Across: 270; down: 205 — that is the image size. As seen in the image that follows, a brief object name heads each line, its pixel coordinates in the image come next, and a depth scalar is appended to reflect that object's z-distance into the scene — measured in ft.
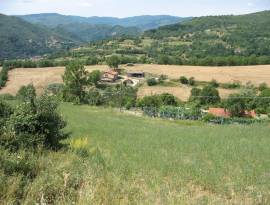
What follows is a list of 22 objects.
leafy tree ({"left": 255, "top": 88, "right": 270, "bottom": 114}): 228.76
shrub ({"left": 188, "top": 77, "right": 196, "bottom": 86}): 358.43
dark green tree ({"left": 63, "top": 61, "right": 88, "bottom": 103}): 263.49
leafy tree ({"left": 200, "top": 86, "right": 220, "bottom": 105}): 269.03
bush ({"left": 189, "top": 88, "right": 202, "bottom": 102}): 271.22
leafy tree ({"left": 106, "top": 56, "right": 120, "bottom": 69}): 435.53
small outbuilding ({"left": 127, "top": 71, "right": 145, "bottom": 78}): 398.01
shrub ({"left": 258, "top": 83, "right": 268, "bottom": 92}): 306.39
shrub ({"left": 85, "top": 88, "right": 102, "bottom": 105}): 258.94
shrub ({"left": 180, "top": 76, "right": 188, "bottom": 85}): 363.78
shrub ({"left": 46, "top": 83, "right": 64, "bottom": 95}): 280.33
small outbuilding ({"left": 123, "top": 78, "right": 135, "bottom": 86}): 368.60
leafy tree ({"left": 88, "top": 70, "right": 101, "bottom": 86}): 344.69
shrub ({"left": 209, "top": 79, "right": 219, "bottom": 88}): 340.06
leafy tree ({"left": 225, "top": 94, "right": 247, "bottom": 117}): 219.20
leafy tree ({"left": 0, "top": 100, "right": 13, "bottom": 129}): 46.55
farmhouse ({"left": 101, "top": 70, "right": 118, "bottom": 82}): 364.36
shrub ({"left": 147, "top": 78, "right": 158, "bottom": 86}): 360.20
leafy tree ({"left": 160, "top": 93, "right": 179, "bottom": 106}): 263.59
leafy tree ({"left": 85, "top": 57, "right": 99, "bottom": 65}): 472.03
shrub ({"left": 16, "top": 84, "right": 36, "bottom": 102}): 46.03
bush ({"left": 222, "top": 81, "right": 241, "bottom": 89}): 335.88
